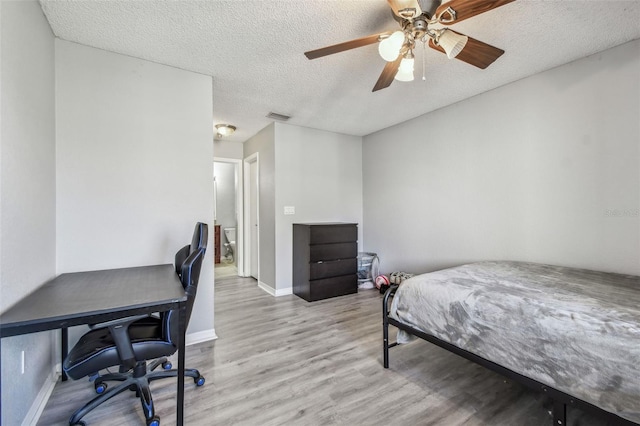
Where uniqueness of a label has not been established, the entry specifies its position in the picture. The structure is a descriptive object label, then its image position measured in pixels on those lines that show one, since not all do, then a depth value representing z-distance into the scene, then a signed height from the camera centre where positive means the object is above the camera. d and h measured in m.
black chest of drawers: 3.73 -0.68
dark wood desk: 1.22 -0.46
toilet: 6.91 -0.67
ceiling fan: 1.44 +1.07
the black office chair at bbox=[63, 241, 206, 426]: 1.42 -0.75
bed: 1.18 -0.63
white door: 4.81 -0.02
